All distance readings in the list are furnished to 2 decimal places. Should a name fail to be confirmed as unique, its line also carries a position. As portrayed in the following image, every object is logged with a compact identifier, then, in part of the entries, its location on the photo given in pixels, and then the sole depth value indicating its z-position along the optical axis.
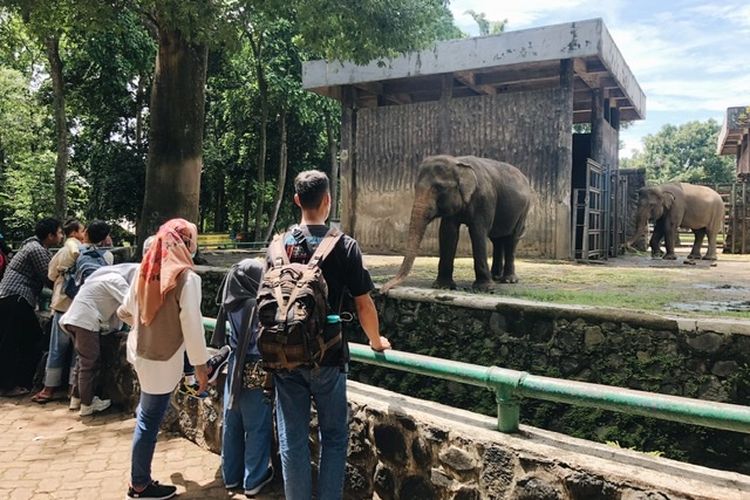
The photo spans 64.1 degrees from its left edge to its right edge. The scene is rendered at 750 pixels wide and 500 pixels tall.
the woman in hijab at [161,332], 3.45
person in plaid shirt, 5.89
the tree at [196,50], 9.23
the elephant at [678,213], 14.44
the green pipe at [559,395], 2.38
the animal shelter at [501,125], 12.72
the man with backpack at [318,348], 2.69
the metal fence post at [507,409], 2.91
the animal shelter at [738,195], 16.34
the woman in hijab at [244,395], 3.52
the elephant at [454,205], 7.30
